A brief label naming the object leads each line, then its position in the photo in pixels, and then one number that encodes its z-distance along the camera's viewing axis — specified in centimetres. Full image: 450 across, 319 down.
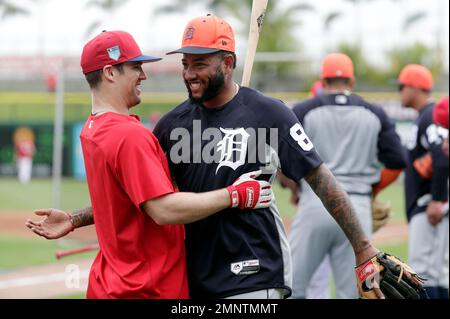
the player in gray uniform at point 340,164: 1422
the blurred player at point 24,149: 5609
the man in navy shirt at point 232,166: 830
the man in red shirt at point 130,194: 782
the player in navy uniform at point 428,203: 1582
